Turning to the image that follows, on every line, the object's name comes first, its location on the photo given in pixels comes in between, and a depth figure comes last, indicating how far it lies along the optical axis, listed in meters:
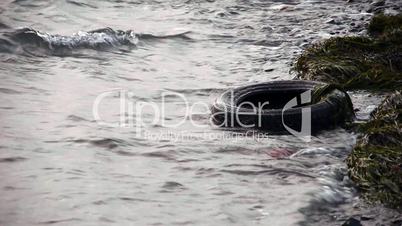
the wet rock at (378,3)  24.45
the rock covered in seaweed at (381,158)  10.28
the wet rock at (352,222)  9.34
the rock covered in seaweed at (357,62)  15.73
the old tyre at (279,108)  13.23
